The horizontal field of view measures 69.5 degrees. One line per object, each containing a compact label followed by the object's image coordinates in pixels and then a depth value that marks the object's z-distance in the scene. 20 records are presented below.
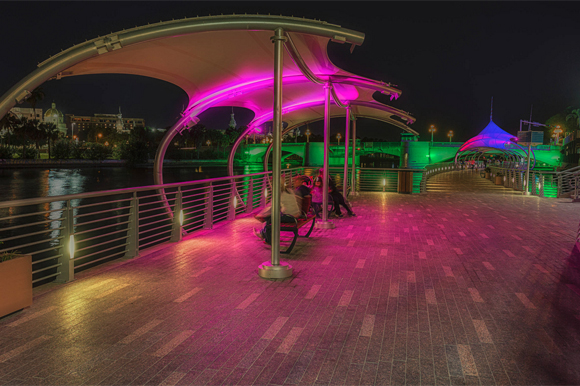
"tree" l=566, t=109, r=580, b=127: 85.49
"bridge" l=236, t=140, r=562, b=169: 73.19
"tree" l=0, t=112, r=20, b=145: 91.28
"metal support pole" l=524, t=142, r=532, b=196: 19.00
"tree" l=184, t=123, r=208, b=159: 129.50
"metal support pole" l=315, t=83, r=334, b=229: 8.63
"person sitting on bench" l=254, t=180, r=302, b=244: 6.78
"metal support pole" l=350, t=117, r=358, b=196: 16.40
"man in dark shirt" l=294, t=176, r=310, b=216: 7.64
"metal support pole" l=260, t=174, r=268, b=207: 12.53
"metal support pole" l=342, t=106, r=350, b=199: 12.78
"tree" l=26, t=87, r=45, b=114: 72.72
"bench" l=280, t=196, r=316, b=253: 6.68
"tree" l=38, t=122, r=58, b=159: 103.25
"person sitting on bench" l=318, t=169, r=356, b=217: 10.54
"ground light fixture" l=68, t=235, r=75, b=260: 4.90
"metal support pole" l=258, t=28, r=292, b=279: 5.09
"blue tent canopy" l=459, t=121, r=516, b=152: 53.62
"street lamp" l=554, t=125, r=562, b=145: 72.81
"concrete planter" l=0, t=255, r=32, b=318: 3.84
